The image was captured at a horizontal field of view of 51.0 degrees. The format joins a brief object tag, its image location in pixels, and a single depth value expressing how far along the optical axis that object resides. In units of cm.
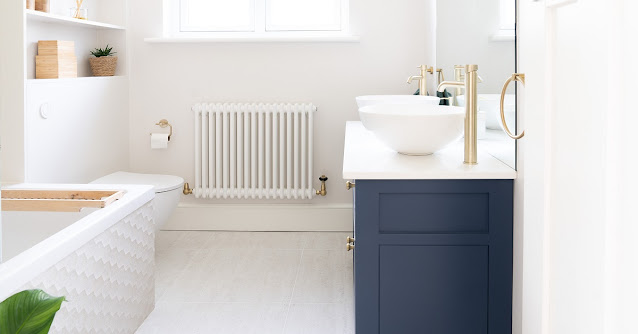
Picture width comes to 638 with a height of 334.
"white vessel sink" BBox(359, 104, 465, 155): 198
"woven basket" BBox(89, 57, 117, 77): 385
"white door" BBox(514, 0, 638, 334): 75
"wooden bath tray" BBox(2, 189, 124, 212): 239
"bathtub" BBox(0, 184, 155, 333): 172
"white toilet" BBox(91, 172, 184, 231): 332
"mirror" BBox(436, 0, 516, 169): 192
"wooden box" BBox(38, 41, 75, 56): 321
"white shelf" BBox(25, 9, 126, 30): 304
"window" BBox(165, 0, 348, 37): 415
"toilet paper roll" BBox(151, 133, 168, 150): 401
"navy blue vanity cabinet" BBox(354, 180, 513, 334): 185
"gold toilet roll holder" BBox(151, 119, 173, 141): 409
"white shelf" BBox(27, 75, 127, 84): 303
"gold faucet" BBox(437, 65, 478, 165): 198
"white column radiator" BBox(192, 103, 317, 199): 396
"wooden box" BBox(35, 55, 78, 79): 319
